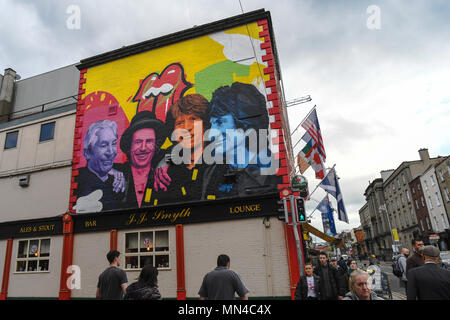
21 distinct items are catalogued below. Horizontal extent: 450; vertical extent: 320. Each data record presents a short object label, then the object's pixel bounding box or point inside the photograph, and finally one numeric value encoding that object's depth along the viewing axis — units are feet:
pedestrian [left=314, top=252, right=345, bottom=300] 22.88
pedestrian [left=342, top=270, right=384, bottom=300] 12.13
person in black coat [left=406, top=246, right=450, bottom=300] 13.23
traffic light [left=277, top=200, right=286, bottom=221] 30.22
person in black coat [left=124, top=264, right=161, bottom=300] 14.15
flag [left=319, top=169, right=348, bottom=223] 45.04
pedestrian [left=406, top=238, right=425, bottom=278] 21.36
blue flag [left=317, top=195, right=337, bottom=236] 53.07
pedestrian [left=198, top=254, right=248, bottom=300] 16.65
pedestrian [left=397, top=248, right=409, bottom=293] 31.12
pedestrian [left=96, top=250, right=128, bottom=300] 18.69
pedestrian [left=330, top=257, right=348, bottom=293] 25.51
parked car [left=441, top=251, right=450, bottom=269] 63.67
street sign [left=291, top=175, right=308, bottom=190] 37.93
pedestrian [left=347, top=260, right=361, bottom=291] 31.02
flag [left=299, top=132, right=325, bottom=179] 44.06
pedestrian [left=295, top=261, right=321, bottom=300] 21.08
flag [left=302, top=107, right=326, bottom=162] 44.62
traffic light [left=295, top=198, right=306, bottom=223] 29.19
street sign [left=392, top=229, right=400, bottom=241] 159.08
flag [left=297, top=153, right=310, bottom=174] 43.91
